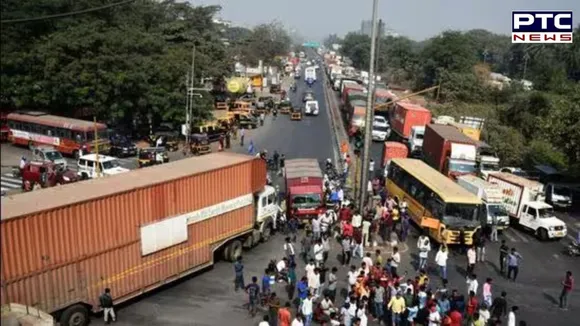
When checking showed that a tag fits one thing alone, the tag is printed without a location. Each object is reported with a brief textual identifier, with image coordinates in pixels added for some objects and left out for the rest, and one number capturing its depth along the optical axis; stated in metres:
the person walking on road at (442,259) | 18.69
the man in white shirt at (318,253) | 18.64
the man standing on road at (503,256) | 19.88
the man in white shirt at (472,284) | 16.31
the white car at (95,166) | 29.72
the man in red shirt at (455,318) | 13.74
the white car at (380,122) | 48.12
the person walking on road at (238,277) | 17.20
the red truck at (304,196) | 23.89
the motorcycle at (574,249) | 22.77
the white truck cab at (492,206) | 24.08
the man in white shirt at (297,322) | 12.81
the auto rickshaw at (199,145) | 39.09
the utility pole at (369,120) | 22.66
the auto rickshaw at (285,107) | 60.74
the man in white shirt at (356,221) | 21.33
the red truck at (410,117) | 43.69
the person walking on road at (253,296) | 15.83
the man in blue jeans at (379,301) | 15.45
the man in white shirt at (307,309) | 14.45
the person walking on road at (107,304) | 14.46
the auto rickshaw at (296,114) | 56.84
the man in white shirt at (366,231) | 21.33
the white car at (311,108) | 60.88
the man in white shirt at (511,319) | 14.08
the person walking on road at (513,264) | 19.09
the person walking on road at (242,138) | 43.25
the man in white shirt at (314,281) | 16.09
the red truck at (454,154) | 31.11
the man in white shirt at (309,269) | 16.16
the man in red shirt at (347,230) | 20.45
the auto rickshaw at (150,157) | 33.88
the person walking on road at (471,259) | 19.17
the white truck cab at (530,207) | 24.48
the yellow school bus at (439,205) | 21.89
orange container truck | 13.25
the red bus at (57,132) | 35.78
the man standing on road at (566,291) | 16.83
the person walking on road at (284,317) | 13.57
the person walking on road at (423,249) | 19.53
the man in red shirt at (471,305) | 15.14
